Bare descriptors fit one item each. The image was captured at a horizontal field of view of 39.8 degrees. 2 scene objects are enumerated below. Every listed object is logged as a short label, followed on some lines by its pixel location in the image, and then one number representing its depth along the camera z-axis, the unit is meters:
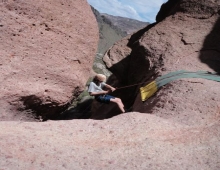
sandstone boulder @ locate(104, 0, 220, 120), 4.24
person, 5.18
